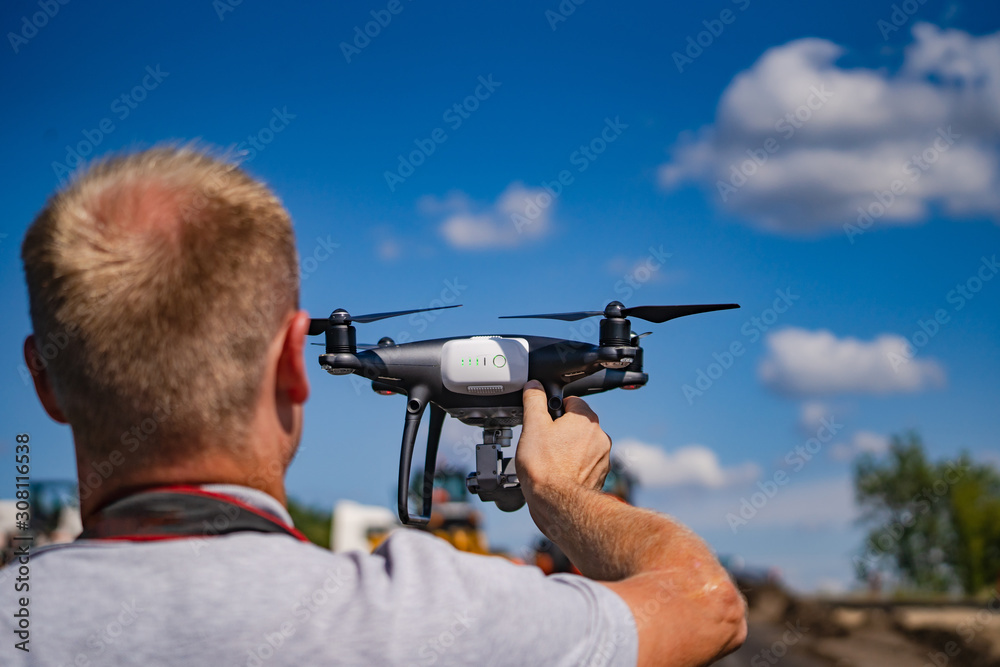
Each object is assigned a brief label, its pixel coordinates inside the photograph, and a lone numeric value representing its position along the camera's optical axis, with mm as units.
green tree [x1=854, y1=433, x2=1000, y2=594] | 61938
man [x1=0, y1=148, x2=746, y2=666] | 1300
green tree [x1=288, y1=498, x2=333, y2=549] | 73481
